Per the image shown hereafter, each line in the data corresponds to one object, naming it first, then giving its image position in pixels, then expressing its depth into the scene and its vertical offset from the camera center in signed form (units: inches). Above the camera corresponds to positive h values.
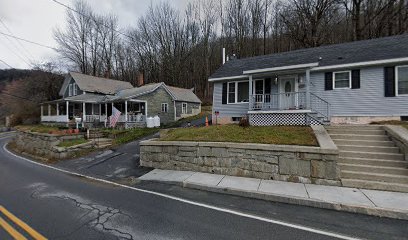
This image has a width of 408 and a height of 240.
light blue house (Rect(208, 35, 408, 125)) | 460.8 +82.4
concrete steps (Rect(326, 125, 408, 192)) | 233.8 -49.7
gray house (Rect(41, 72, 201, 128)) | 951.6 +85.8
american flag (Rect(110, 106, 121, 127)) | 691.4 +5.6
